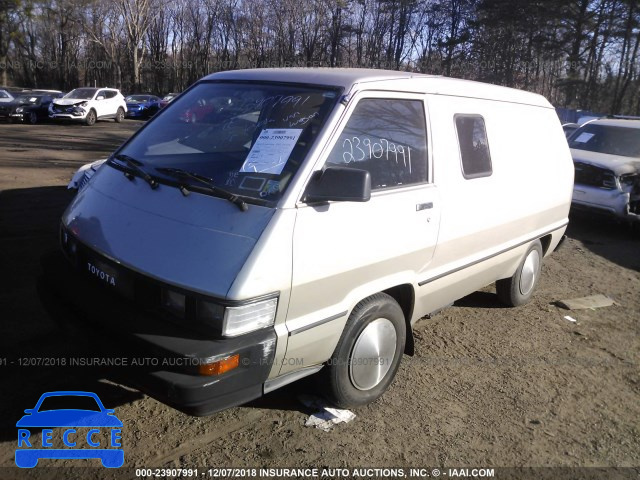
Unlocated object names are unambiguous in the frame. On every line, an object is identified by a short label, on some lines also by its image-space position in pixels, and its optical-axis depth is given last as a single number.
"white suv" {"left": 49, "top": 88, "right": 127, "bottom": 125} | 23.39
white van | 2.58
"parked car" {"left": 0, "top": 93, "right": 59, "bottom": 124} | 22.81
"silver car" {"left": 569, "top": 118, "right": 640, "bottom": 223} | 8.71
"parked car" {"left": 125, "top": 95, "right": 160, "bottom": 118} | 31.67
